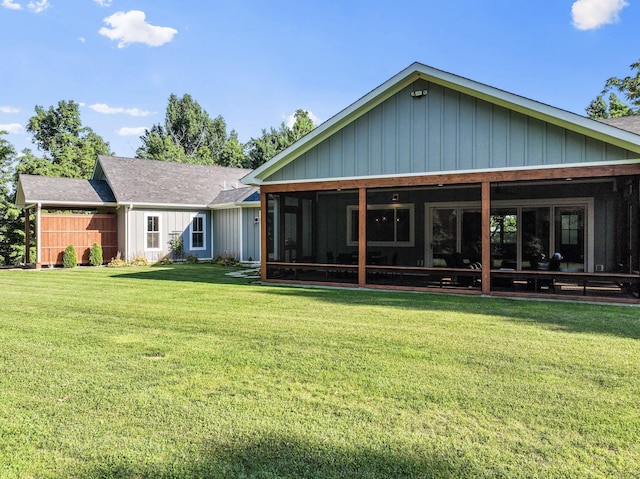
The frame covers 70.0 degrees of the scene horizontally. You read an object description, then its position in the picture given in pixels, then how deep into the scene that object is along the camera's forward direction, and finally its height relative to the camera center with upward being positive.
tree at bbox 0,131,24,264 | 23.86 +0.71
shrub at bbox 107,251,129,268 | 18.46 -0.98
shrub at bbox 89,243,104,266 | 18.78 -0.69
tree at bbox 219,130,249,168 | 47.81 +8.85
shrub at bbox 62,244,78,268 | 18.06 -0.74
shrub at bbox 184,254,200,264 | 19.84 -0.92
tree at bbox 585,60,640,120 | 25.88 +8.88
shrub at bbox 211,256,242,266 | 18.92 -0.95
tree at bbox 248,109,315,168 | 44.00 +10.10
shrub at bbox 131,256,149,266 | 18.92 -0.95
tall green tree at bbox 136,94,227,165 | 54.03 +13.23
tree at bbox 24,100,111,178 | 33.72 +8.04
